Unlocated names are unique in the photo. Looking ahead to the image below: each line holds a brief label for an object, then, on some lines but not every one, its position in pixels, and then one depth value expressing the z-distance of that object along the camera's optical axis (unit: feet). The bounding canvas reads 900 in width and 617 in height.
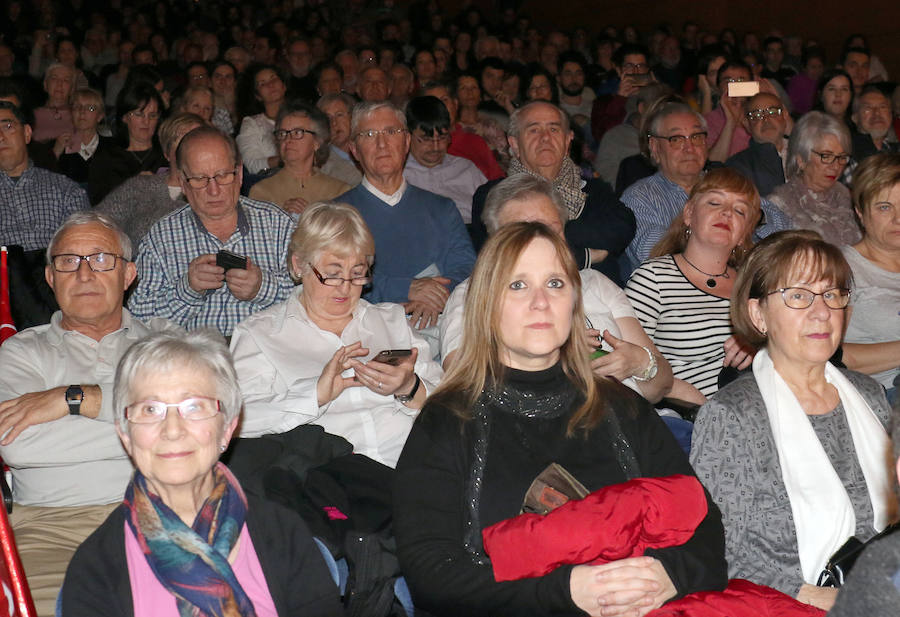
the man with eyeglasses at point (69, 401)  8.36
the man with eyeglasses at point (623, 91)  23.18
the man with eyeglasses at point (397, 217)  13.04
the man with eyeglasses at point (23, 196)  13.89
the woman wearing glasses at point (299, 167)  15.03
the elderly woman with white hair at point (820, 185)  14.85
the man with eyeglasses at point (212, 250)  11.23
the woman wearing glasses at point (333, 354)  9.05
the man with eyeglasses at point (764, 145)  17.49
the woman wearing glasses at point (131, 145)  16.55
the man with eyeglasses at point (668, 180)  14.42
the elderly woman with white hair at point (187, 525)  6.30
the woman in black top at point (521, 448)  6.56
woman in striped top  11.38
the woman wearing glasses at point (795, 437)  7.73
